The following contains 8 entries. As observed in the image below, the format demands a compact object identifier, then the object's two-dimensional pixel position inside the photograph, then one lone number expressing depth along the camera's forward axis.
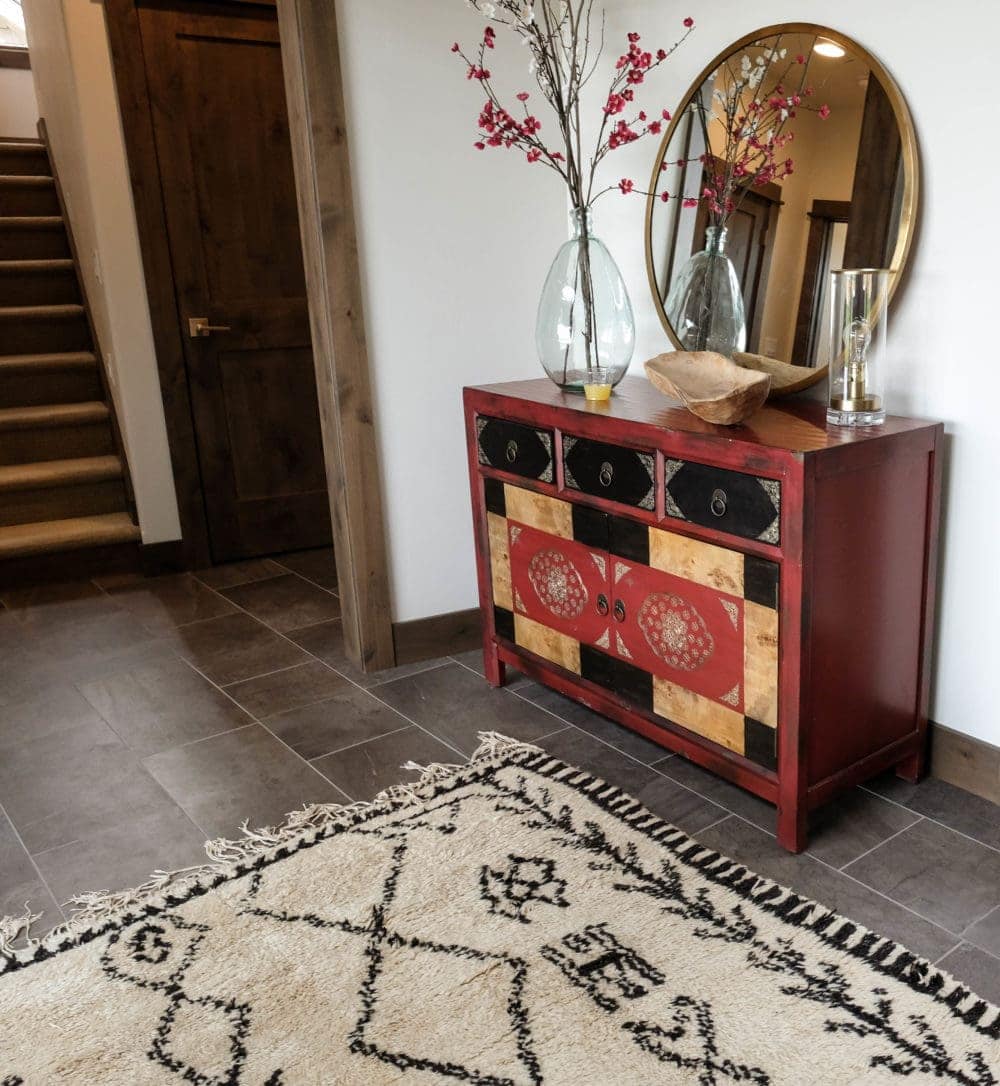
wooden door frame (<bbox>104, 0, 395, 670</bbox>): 2.71
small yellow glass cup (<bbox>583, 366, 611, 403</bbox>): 2.47
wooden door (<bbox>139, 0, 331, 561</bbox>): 3.85
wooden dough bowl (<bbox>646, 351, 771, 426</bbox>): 2.04
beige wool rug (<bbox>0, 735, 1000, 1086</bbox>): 1.57
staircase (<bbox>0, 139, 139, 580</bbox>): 4.25
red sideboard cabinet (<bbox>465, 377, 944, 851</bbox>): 1.95
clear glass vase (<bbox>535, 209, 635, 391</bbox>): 2.56
